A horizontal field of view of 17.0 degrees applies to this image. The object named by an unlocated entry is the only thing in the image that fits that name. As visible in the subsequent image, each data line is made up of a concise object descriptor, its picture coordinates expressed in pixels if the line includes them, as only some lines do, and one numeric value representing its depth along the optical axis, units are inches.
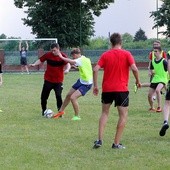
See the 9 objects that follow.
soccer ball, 566.2
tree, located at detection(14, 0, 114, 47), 2197.3
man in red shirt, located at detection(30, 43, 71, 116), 572.9
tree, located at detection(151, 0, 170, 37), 2197.3
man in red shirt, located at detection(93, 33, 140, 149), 376.5
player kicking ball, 543.2
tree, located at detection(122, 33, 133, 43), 3892.7
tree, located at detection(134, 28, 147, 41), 4284.9
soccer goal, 1774.1
